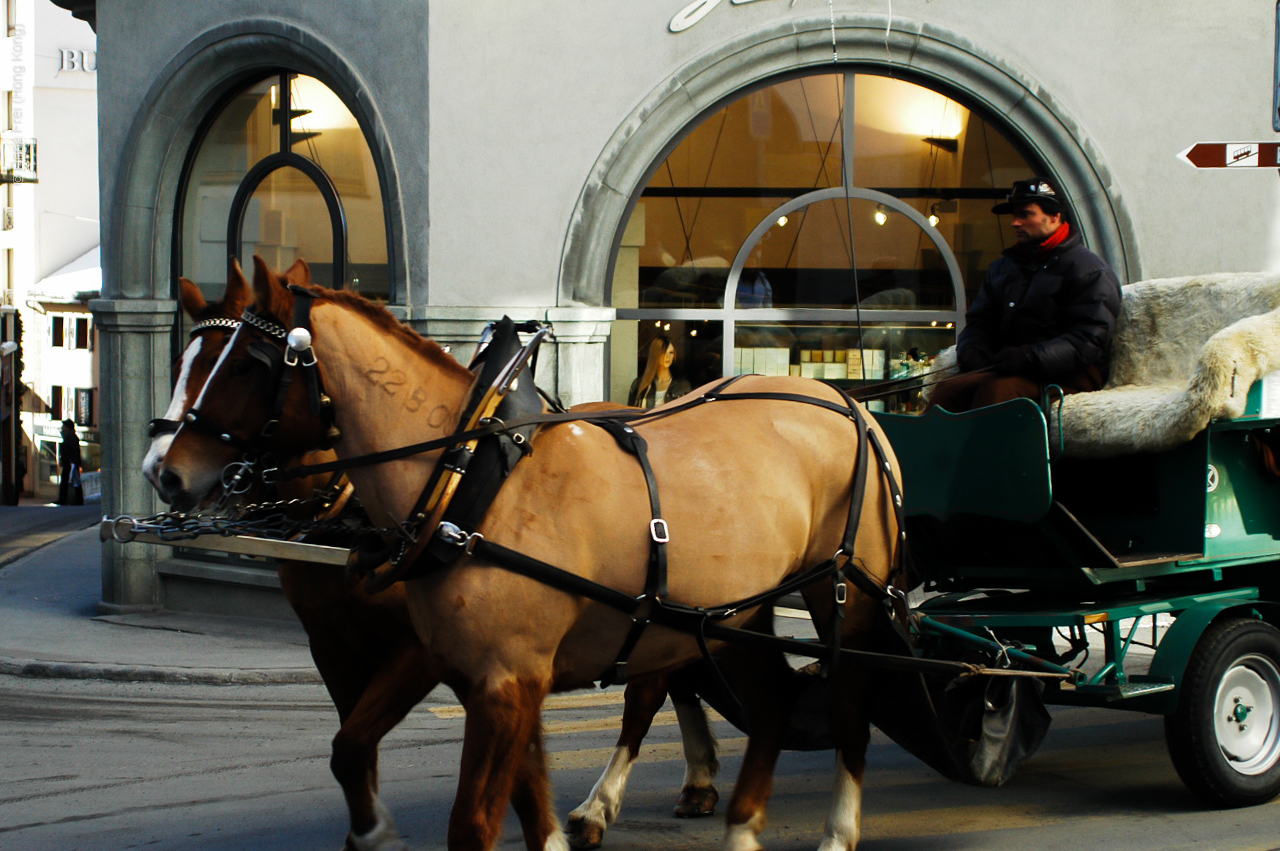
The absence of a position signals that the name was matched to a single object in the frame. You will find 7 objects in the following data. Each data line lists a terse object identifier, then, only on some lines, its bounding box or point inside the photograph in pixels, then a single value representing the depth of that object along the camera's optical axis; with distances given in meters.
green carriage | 9.34
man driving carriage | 9.99
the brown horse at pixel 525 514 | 6.68
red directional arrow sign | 11.84
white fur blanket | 9.26
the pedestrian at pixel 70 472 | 53.94
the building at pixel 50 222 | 78.37
